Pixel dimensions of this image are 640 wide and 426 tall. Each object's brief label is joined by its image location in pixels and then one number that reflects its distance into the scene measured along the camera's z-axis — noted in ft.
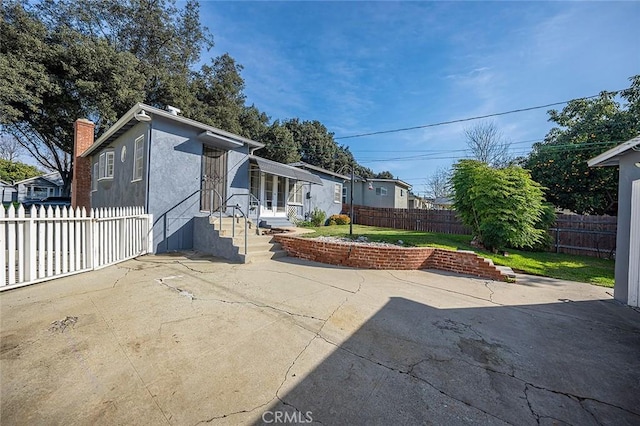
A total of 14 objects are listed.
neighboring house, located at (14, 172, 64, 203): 112.16
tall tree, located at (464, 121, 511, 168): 70.69
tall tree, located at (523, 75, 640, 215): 43.78
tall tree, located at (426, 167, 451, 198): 126.16
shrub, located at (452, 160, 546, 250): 28.27
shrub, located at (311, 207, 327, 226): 48.85
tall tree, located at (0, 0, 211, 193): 47.39
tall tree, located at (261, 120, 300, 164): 82.02
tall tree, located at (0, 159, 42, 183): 108.88
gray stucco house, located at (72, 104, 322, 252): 26.99
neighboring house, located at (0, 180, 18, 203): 107.86
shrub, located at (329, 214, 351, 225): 56.34
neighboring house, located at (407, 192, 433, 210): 112.95
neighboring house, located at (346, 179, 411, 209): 79.92
